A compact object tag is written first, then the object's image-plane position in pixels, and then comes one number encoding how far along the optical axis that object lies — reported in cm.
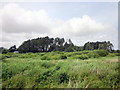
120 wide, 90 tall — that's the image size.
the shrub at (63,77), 331
